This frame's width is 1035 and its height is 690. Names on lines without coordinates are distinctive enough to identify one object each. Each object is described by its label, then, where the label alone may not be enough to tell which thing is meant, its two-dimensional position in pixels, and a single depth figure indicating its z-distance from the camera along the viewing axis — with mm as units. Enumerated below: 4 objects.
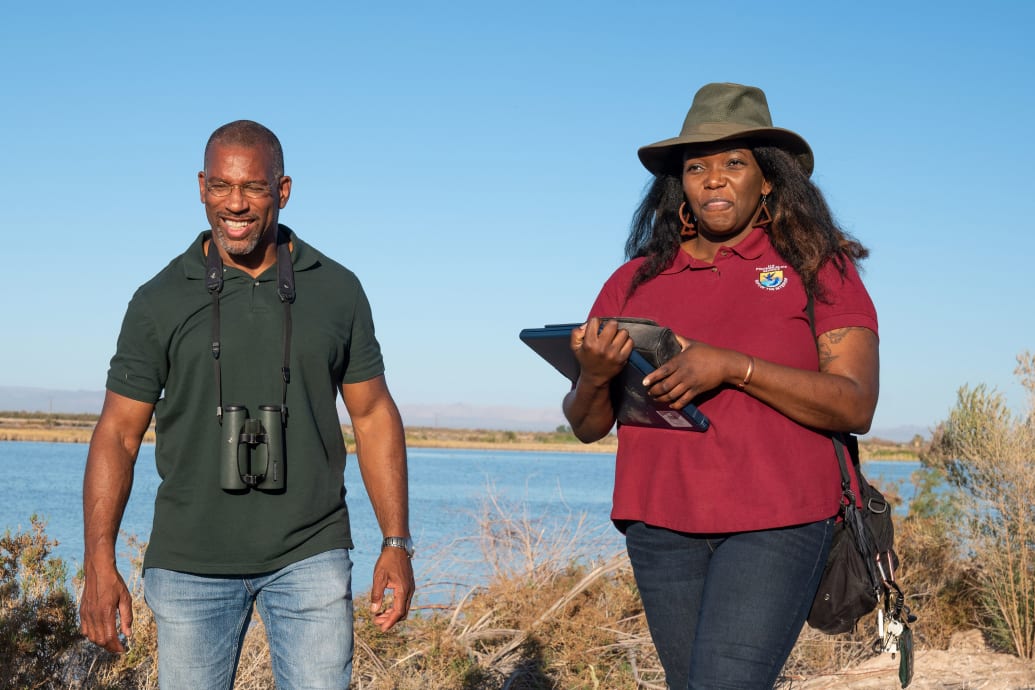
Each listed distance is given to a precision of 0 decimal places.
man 3387
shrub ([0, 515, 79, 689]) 5457
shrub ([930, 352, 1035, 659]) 8539
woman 3150
